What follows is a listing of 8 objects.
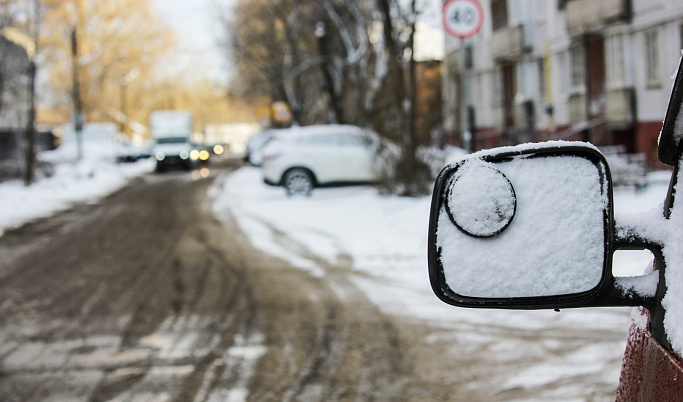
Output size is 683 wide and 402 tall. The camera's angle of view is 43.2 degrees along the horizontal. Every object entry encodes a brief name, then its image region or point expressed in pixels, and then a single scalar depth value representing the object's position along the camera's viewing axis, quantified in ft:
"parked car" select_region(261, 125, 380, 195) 64.69
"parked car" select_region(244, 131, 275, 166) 120.26
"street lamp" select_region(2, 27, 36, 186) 84.58
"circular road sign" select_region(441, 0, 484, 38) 36.14
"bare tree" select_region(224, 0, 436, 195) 55.06
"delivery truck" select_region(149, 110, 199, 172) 130.93
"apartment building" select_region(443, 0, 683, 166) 70.64
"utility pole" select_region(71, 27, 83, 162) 112.57
